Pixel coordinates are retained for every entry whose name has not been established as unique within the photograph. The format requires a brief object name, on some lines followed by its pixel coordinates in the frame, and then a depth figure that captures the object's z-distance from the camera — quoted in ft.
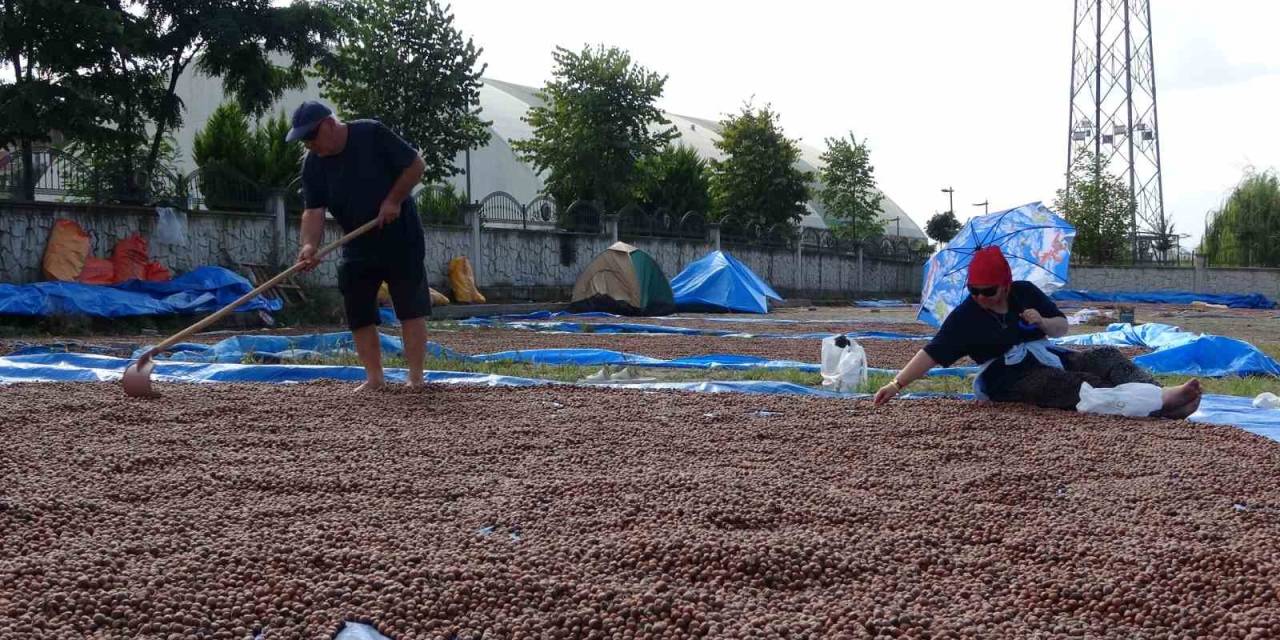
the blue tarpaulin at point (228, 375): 18.29
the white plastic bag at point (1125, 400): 14.87
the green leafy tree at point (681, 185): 90.07
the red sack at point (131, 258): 37.01
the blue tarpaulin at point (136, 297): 31.81
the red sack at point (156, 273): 37.76
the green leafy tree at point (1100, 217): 99.81
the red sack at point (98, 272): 36.14
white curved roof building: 80.43
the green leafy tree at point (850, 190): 108.37
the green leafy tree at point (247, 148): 63.36
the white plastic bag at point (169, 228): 39.52
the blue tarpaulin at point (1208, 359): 21.83
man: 16.53
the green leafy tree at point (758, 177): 91.61
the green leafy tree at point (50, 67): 34.99
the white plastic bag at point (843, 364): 18.51
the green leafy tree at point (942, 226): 134.82
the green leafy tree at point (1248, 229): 98.84
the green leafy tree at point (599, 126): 70.54
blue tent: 57.88
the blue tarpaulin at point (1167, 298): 77.92
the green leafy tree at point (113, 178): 38.65
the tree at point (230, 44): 41.04
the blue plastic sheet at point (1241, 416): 14.47
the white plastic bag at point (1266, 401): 16.08
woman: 15.37
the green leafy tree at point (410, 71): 55.16
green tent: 54.03
